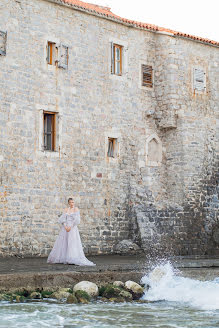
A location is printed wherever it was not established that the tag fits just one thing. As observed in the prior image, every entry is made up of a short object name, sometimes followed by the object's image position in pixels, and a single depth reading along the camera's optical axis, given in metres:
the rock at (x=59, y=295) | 10.72
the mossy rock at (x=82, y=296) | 10.56
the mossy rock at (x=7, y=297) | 10.30
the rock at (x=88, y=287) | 10.97
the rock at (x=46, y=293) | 10.81
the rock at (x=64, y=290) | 10.90
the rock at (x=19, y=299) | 10.30
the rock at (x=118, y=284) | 11.63
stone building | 17.09
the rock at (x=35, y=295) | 10.66
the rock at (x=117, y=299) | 10.87
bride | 13.97
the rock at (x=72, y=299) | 10.48
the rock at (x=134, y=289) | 11.42
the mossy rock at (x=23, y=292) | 10.68
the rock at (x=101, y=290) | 11.21
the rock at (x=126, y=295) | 11.08
